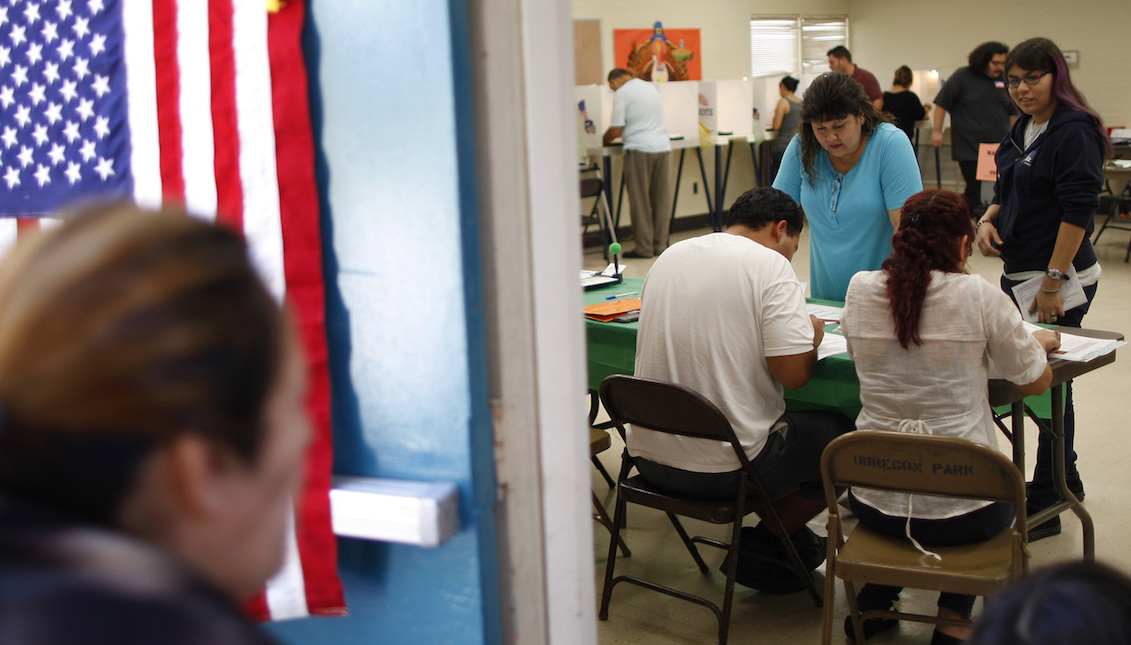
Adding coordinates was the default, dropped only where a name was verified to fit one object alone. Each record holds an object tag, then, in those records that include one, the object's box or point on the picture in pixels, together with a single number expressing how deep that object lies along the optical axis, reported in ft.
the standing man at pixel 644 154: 26.58
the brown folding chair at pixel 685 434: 7.77
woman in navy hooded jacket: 9.36
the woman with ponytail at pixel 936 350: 7.20
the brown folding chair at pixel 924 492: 6.61
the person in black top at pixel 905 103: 30.37
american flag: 4.53
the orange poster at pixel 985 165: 14.65
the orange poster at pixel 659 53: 30.71
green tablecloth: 8.39
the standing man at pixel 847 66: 29.19
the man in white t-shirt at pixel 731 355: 8.07
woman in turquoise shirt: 9.82
